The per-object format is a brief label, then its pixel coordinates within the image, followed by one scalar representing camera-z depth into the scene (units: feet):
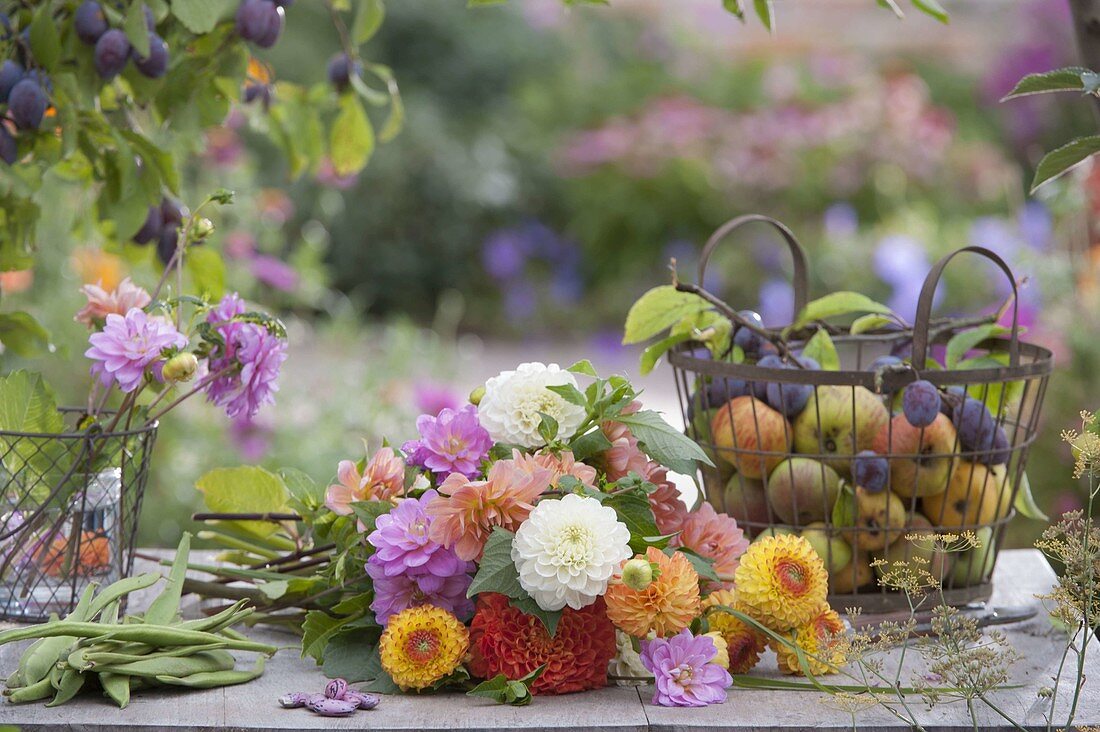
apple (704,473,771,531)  9.41
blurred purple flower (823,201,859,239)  28.63
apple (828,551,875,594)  9.26
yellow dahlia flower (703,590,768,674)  8.71
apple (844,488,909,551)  9.20
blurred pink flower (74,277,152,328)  9.08
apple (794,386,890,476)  9.26
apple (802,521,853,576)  9.24
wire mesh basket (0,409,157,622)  9.00
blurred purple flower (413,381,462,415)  15.51
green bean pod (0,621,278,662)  8.55
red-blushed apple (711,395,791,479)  9.29
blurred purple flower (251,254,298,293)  17.78
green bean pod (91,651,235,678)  8.53
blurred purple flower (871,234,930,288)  24.48
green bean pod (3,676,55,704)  8.47
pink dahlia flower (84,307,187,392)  8.76
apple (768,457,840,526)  9.24
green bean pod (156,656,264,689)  8.56
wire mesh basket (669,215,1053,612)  9.18
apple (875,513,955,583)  9.22
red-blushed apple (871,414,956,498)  9.21
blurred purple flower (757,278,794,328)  26.95
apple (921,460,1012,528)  9.27
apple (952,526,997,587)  9.36
